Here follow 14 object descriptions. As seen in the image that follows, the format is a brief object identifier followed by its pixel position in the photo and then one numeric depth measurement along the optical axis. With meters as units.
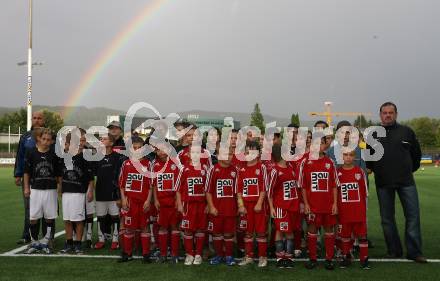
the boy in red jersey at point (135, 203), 6.16
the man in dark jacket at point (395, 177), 6.48
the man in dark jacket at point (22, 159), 7.18
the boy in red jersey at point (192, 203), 6.02
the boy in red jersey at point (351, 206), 5.83
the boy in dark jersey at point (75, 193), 6.70
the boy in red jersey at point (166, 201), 6.14
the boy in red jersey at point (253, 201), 5.85
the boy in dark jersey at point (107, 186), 7.07
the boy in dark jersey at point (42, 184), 6.69
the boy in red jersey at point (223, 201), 5.98
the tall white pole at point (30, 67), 24.47
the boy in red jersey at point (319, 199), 5.83
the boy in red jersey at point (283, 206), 5.84
